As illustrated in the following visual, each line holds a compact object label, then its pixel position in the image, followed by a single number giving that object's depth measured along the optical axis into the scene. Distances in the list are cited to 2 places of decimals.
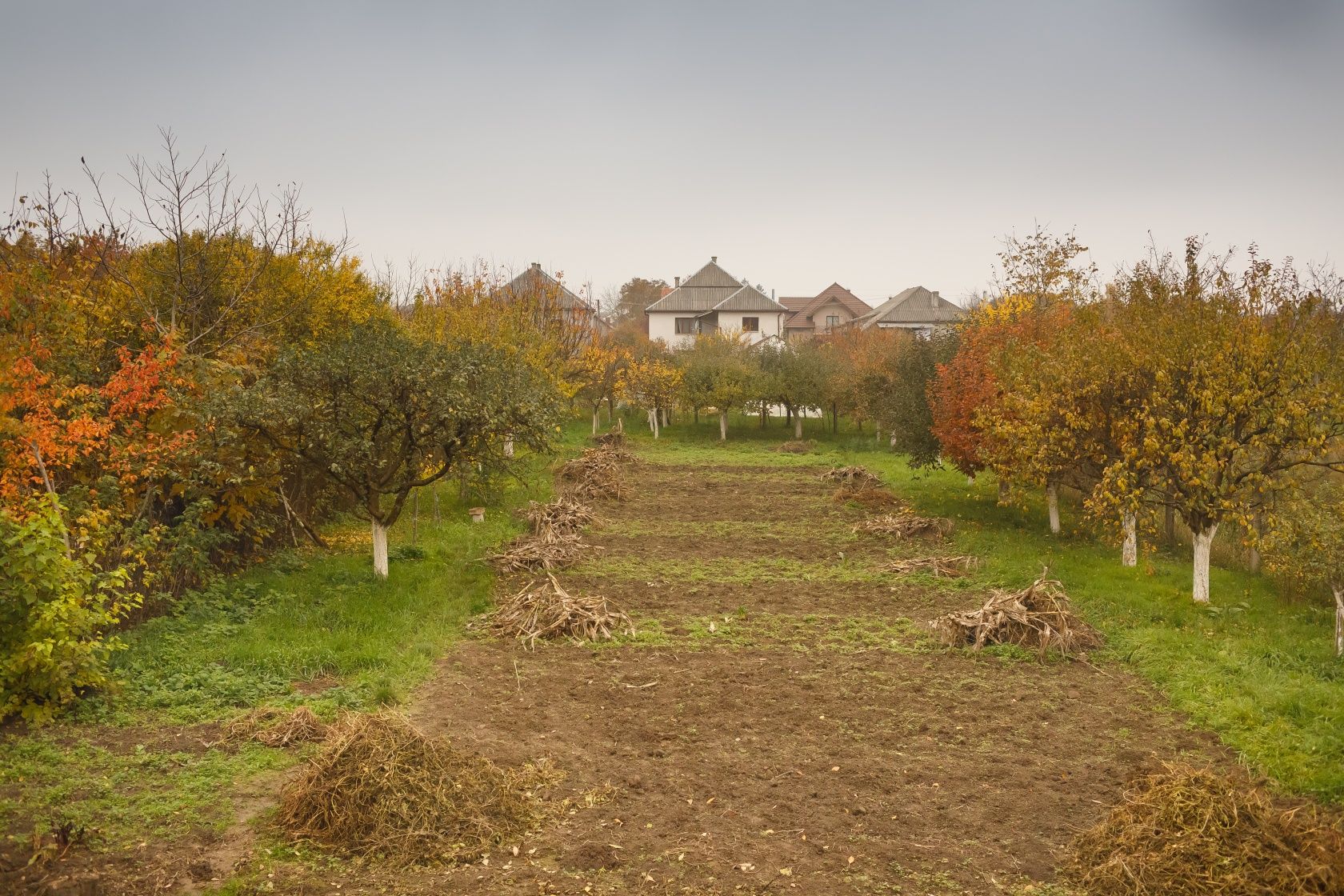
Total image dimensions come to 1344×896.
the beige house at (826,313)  82.81
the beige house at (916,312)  66.81
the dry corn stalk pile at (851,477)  27.31
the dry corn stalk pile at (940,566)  16.50
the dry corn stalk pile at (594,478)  25.34
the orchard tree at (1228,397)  13.19
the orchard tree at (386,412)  13.79
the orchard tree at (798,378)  41.06
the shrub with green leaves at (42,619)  8.63
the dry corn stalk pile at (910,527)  19.77
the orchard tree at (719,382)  40.31
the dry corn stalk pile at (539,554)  16.73
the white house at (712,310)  65.69
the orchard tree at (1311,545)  11.48
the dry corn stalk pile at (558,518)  19.52
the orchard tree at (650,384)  41.19
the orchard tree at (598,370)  37.75
